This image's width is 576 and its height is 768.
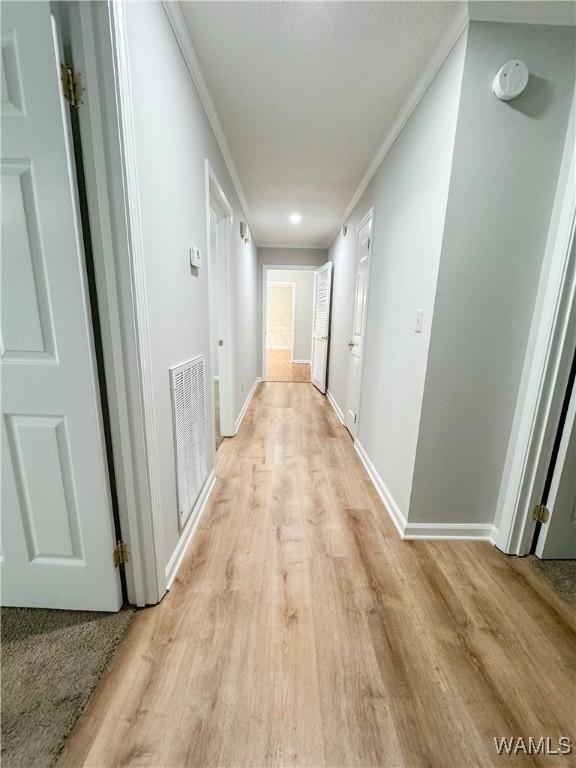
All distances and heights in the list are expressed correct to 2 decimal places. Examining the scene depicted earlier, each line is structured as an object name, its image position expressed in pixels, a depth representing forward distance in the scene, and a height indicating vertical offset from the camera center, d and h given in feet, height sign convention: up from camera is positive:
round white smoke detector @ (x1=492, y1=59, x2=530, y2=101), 3.94 +3.16
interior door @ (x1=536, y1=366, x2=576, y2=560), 4.68 -2.88
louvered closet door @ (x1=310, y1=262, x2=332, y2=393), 15.15 -0.34
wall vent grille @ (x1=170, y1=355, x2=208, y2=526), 4.71 -2.00
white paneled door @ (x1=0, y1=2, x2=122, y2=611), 2.75 -0.55
